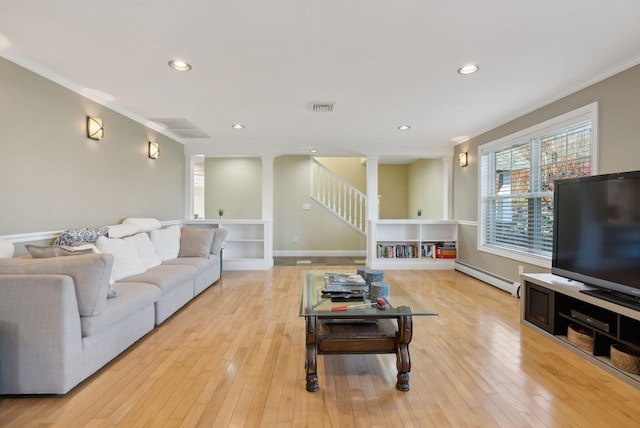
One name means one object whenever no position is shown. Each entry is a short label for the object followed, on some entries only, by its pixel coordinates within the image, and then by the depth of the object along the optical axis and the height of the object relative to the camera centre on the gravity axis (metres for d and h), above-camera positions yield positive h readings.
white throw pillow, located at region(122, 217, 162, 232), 3.72 -0.18
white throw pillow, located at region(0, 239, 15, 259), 2.15 -0.29
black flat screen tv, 2.08 -0.15
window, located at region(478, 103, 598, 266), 3.02 +0.42
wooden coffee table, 1.88 -0.82
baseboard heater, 3.86 -0.97
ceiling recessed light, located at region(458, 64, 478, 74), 2.50 +1.19
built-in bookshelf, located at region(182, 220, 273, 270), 5.42 -0.63
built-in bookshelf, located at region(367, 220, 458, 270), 5.56 -0.60
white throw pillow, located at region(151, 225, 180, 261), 3.75 -0.42
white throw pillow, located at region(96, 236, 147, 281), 2.77 -0.46
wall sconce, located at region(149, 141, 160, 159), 4.41 +0.87
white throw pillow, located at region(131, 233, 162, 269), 3.32 -0.46
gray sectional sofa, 1.73 -0.69
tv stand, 2.02 -0.81
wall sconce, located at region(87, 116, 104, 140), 3.19 +0.87
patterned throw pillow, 2.69 -0.25
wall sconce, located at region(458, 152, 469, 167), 5.13 +0.88
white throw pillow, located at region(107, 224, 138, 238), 3.20 -0.24
